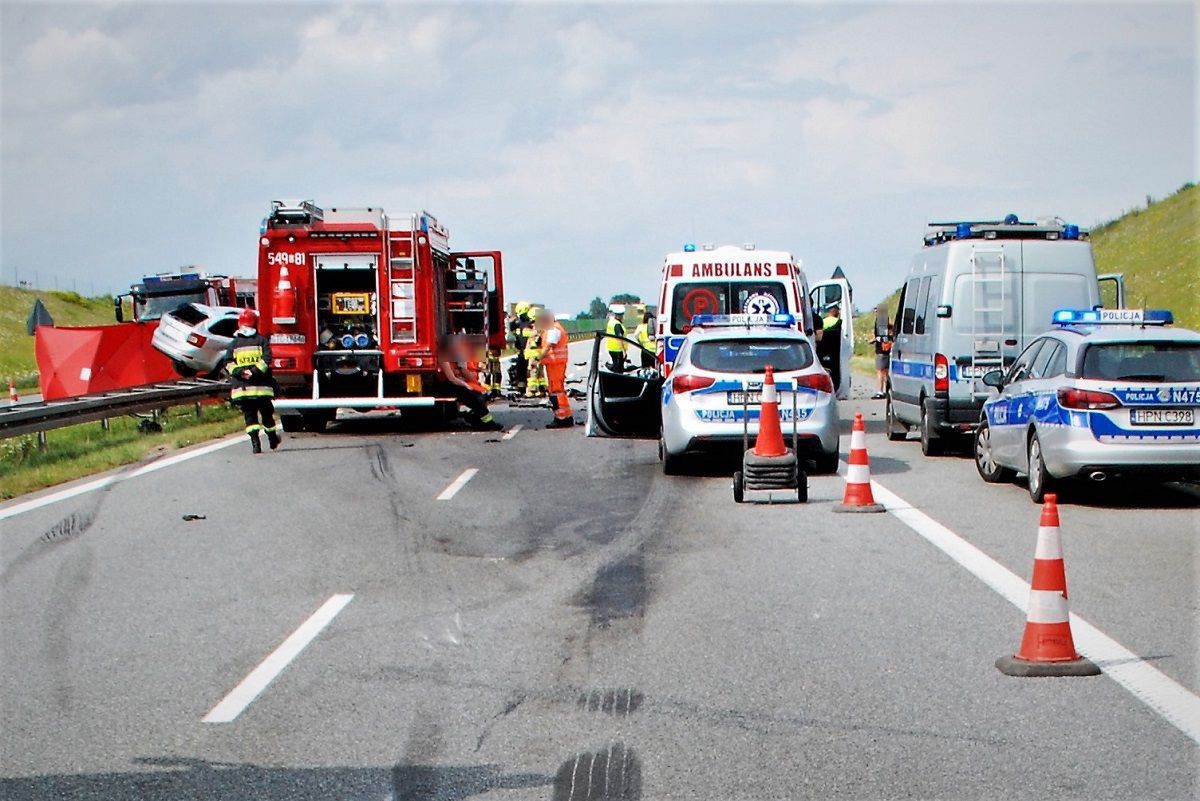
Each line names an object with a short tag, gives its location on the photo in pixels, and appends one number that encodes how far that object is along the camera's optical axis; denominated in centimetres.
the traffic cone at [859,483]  1222
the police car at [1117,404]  1214
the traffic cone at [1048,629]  669
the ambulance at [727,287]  1984
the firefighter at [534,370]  2641
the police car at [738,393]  1478
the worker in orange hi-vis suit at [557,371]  2264
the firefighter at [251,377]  1800
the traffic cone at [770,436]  1308
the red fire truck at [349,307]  2097
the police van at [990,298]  1627
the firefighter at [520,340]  2838
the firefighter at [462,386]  2173
